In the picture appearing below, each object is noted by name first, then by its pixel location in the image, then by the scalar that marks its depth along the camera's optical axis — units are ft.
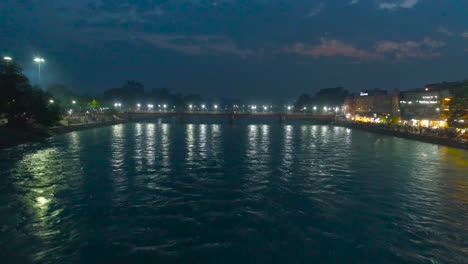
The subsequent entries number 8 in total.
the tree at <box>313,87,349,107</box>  600.80
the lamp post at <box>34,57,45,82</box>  205.11
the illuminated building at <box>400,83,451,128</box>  261.65
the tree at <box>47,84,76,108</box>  303.72
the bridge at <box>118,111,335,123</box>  413.86
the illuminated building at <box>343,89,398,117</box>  364.79
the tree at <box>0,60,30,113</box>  161.01
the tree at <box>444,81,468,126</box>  181.92
